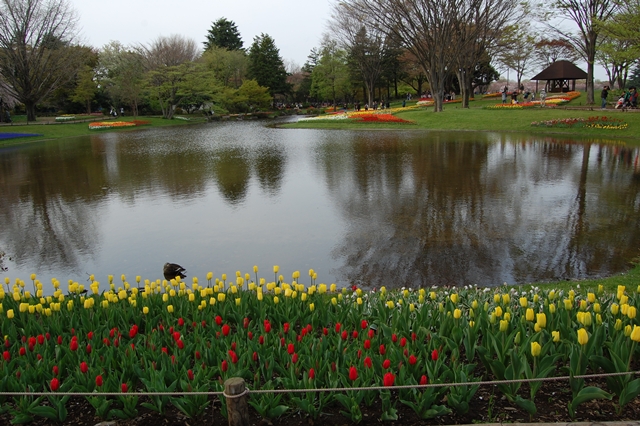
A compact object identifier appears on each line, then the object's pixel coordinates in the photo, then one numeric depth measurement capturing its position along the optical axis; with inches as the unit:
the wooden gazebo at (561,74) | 1867.6
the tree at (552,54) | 2422.5
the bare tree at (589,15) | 1243.8
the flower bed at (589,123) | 962.1
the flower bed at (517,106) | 1410.2
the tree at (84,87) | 2159.2
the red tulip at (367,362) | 124.3
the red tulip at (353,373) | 119.0
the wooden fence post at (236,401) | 112.1
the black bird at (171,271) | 278.8
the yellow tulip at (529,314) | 138.7
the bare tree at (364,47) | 2212.1
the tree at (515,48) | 1968.5
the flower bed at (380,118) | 1334.9
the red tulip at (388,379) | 115.8
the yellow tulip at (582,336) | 119.5
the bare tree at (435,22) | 1234.6
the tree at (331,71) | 2667.3
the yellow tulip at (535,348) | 121.4
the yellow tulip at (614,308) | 141.5
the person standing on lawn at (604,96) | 1266.0
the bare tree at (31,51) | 1536.7
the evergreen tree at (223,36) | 3230.8
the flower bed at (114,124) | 1631.8
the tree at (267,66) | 2802.7
